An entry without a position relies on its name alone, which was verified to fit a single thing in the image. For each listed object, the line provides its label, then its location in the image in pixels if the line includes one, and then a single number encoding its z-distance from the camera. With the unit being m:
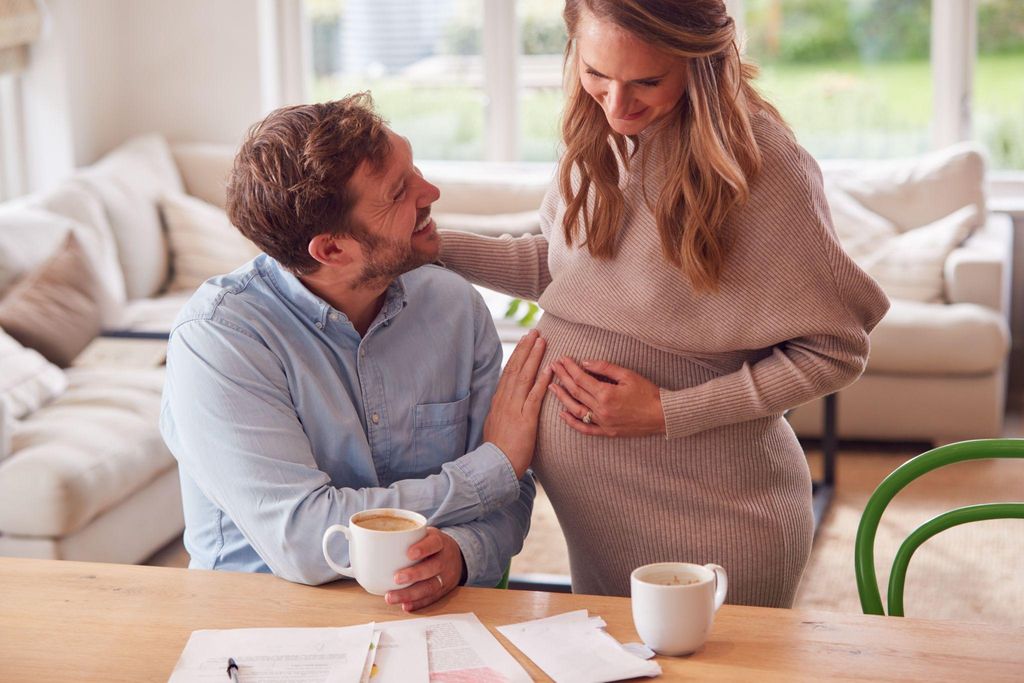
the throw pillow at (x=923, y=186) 4.54
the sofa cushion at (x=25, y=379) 3.15
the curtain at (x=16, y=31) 4.29
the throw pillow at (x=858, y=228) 4.46
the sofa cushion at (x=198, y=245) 4.56
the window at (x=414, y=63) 5.34
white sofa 2.78
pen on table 1.14
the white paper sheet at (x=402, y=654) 1.15
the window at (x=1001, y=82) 4.91
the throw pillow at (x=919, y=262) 4.25
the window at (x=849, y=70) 5.00
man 1.42
